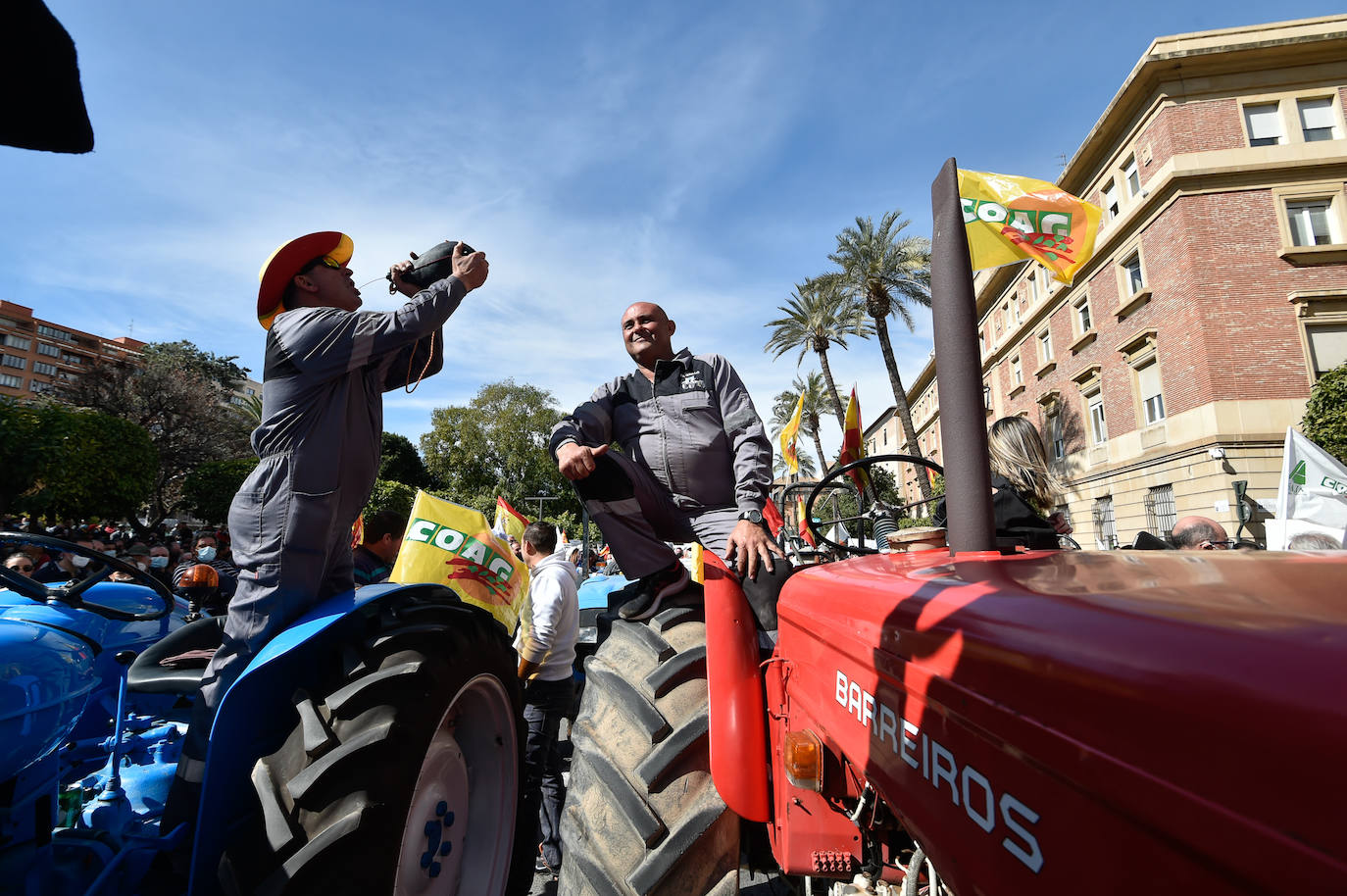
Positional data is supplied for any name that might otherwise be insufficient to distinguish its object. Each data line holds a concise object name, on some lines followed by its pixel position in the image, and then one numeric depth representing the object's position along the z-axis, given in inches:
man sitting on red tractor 83.7
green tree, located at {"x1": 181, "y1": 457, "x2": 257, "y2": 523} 1023.0
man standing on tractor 72.2
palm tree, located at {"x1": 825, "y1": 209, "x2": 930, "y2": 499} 888.3
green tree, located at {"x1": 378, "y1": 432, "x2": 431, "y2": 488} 1743.4
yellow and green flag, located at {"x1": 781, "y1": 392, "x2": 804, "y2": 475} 442.6
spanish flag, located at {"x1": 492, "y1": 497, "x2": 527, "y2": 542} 265.9
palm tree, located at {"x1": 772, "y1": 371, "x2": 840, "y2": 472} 1556.3
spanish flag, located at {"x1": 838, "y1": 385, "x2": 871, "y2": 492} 247.8
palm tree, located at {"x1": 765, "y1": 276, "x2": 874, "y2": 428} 1004.6
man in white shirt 170.4
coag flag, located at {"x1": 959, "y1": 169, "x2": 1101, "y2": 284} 141.0
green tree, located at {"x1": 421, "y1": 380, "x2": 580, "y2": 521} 1592.0
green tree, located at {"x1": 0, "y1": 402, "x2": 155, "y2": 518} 767.7
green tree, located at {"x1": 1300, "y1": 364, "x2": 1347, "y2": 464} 565.9
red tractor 19.4
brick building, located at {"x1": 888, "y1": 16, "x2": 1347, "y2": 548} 690.8
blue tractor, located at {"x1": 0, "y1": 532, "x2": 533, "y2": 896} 58.8
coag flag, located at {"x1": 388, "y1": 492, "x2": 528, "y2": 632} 185.2
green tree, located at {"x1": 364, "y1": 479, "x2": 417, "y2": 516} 902.3
